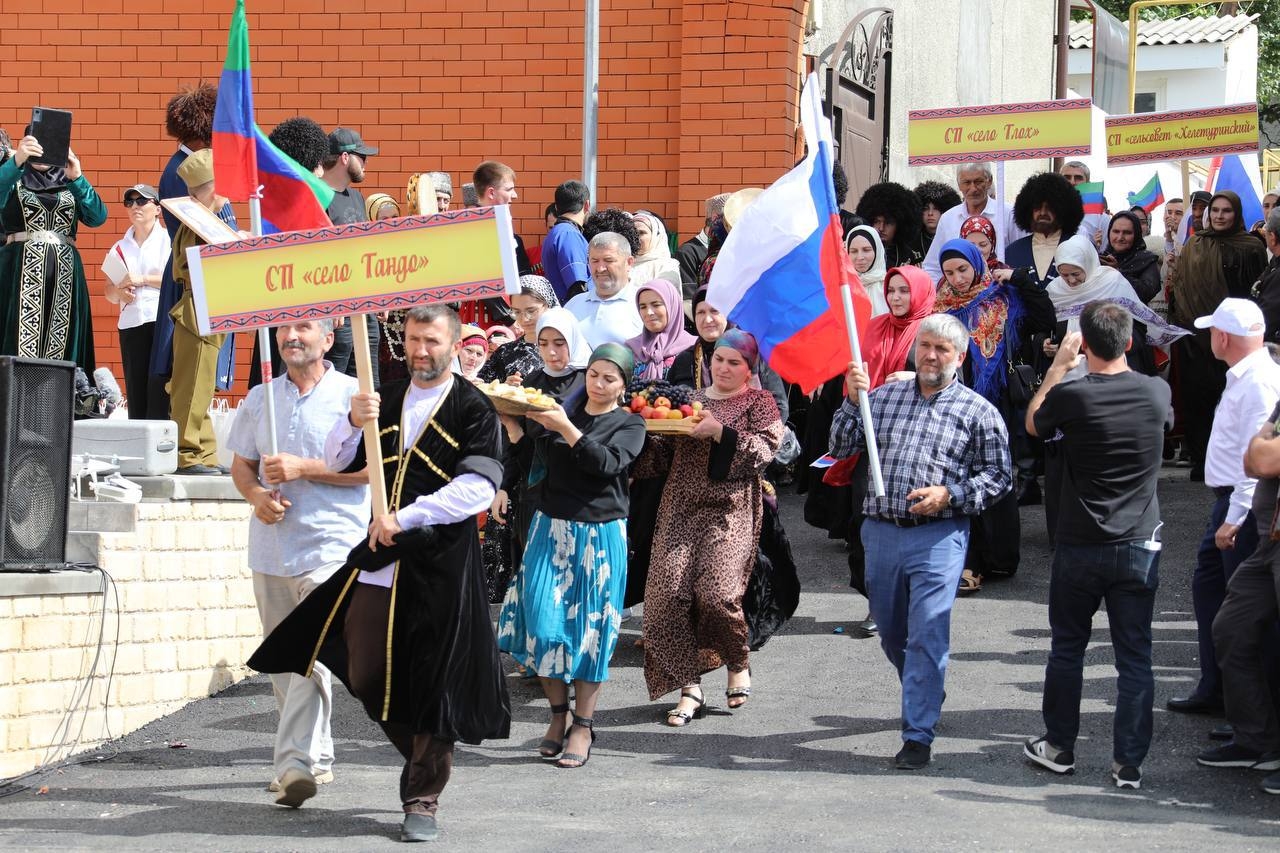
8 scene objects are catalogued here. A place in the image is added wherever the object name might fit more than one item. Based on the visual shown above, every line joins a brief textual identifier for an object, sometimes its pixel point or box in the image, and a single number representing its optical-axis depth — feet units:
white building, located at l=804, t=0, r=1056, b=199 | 60.54
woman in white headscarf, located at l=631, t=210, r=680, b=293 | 38.40
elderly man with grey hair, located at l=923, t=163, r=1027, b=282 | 40.37
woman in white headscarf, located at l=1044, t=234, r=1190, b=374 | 38.58
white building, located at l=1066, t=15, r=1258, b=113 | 124.77
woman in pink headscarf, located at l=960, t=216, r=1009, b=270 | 38.68
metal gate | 54.34
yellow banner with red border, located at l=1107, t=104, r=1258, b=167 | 43.62
